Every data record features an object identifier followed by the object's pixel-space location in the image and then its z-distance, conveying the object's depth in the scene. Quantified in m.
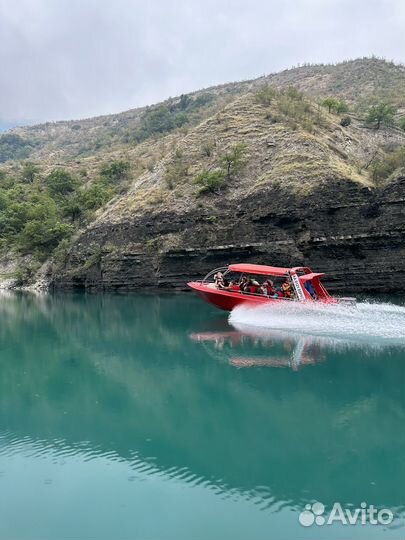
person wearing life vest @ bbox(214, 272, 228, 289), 26.33
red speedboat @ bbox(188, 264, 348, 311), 23.62
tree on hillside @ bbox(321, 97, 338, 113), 56.62
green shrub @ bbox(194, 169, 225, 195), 42.53
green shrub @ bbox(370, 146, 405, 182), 38.09
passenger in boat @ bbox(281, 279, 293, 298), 24.28
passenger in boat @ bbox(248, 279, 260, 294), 25.55
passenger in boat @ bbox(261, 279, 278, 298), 24.77
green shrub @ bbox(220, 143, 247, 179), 43.78
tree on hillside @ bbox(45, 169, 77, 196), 65.44
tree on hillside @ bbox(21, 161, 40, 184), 74.06
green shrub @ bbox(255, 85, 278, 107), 53.31
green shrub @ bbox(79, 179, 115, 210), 56.97
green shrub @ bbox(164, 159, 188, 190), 46.59
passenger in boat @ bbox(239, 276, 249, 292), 25.69
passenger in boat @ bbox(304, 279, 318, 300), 23.98
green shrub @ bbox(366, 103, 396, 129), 54.25
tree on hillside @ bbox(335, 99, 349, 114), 56.75
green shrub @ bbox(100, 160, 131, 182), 66.06
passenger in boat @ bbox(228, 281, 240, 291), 25.90
